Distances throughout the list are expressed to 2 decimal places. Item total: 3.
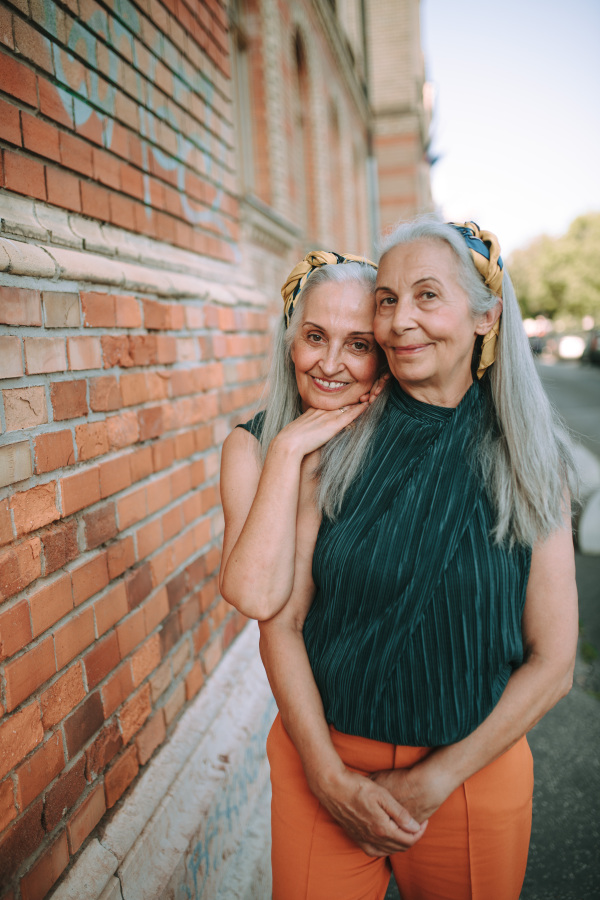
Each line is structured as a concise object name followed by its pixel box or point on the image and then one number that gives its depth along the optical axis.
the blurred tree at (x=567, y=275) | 41.25
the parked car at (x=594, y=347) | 24.46
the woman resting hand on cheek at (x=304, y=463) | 1.46
